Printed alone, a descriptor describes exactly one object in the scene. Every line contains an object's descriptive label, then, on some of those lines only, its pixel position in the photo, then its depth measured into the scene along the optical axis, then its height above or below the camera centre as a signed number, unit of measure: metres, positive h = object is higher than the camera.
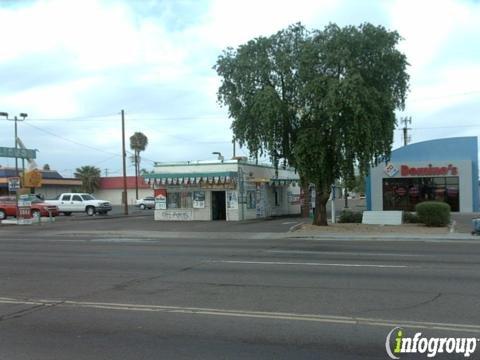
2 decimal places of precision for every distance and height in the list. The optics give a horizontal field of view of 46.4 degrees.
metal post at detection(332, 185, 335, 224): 28.83 -0.84
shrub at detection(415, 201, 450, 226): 27.55 -1.31
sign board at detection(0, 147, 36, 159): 37.38 +2.74
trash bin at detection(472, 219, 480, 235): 22.91 -1.69
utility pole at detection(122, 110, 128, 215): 44.69 +3.12
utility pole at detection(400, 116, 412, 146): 65.04 +6.86
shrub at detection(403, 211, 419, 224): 30.26 -1.69
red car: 40.56 -1.09
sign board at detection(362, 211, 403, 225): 29.27 -1.60
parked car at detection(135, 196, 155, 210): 61.91 -1.40
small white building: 35.91 +0.02
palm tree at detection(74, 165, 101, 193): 81.44 +2.22
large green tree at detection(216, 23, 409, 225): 24.80 +4.26
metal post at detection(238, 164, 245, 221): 36.19 +0.18
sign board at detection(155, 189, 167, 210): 37.25 -0.60
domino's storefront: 39.50 +0.73
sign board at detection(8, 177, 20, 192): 34.94 +0.65
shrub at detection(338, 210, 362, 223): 31.16 -1.62
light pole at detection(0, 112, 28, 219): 42.47 +6.06
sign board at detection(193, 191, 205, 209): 36.59 -0.56
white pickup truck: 45.47 -0.97
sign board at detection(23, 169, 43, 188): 37.91 +0.96
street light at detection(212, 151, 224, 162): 37.86 +2.31
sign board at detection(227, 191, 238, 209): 36.03 -0.65
